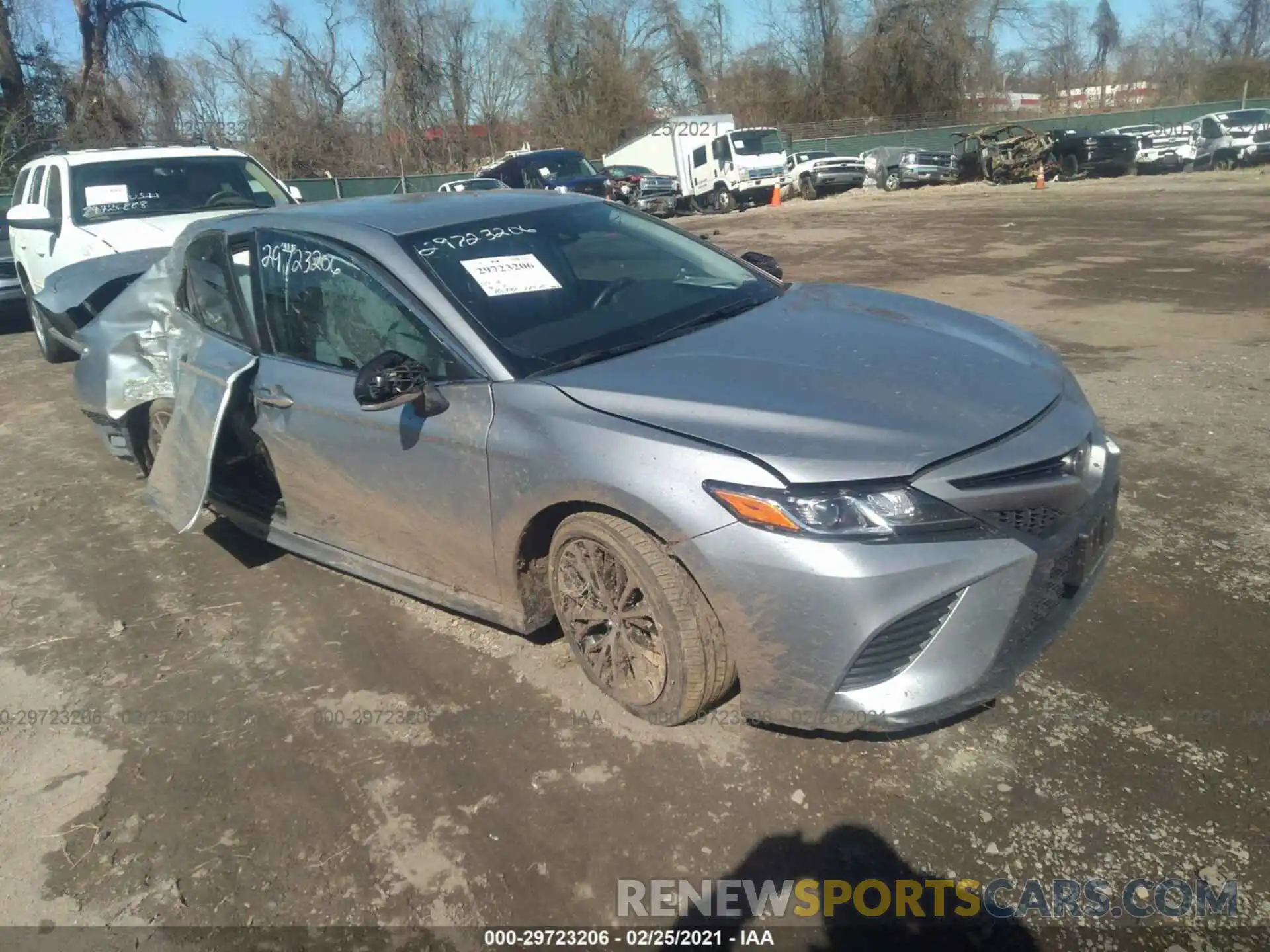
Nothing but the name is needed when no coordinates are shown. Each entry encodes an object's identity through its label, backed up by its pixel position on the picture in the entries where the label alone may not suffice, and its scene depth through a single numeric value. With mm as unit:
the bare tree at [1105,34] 71938
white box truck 28406
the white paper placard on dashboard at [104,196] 8344
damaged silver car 2492
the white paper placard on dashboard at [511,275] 3371
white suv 8148
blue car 21203
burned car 28203
